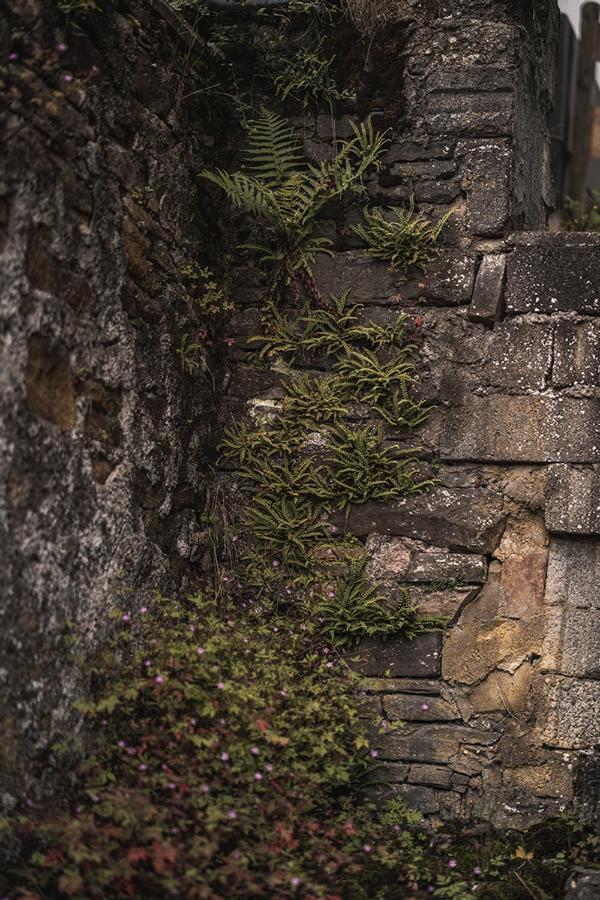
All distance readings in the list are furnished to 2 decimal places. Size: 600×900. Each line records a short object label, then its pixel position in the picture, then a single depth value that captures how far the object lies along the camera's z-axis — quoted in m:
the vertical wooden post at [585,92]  8.34
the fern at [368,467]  4.36
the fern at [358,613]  4.26
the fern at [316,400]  4.43
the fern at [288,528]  4.40
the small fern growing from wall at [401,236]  4.38
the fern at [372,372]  4.38
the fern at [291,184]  4.41
